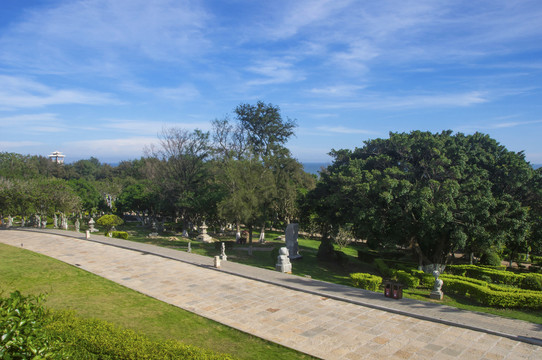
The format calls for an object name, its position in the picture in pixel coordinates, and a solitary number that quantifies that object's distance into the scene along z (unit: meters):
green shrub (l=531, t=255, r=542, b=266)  27.13
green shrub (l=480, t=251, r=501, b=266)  24.78
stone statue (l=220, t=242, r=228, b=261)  20.28
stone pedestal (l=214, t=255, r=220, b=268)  18.25
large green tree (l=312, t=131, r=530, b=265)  19.33
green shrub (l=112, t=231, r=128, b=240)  30.74
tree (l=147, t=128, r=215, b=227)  37.62
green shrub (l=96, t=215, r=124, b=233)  34.25
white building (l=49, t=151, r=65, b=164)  153.38
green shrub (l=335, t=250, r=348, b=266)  25.72
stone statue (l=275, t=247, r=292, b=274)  18.66
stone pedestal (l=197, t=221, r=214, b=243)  33.81
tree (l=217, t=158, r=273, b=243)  28.48
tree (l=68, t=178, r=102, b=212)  44.94
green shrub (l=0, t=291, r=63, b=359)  4.84
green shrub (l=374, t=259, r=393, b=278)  20.10
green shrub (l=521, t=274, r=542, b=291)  17.83
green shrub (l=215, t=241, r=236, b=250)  29.50
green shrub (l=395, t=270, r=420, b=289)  17.84
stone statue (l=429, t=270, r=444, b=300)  14.90
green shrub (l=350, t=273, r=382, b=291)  15.45
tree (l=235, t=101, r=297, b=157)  49.62
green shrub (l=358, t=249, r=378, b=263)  28.31
